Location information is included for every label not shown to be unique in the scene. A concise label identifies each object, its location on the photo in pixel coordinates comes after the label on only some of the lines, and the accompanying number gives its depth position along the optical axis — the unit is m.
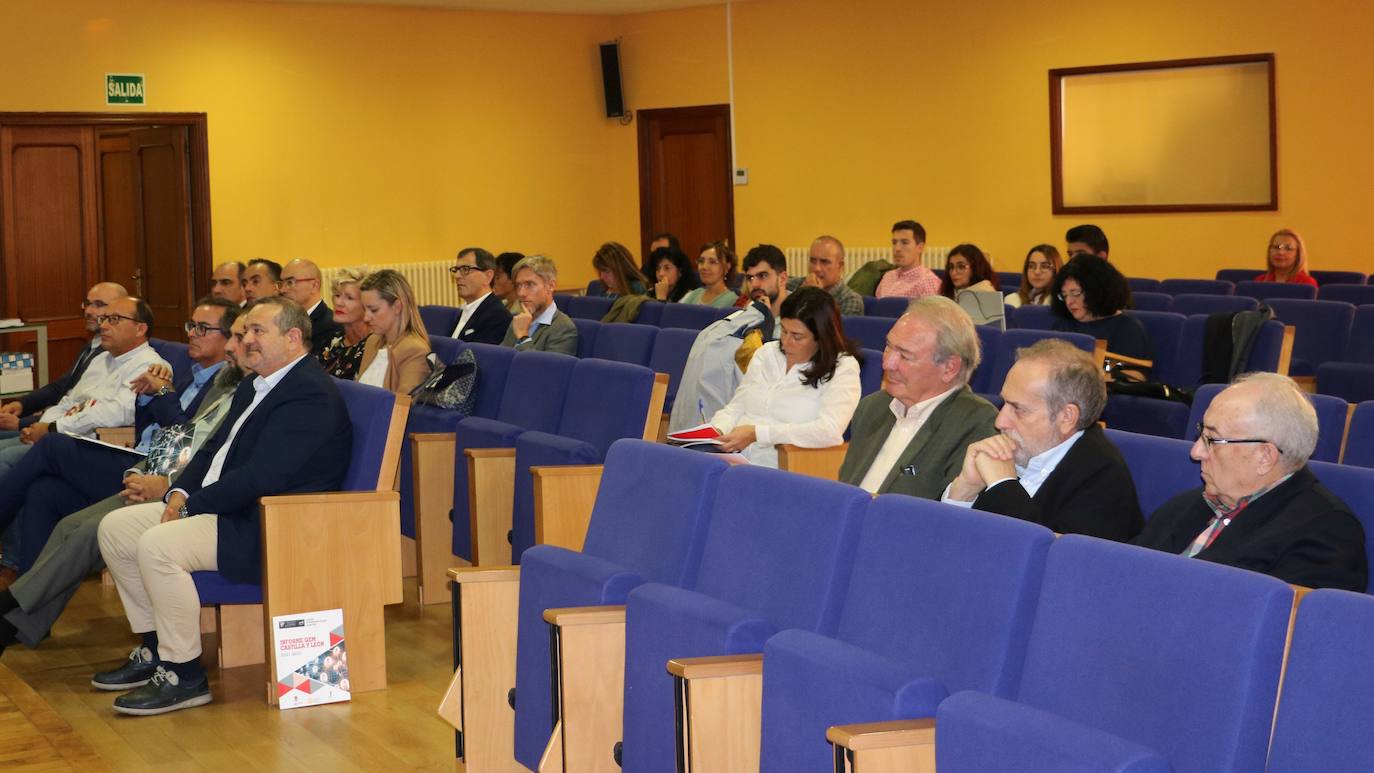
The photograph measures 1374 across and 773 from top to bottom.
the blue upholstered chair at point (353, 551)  4.60
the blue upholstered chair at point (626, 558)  3.27
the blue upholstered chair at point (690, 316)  8.09
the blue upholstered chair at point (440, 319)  8.91
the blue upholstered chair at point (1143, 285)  9.69
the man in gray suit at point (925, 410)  3.68
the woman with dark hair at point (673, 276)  10.12
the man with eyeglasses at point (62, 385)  6.63
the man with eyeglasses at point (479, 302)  7.82
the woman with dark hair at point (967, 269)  9.09
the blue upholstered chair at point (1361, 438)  3.84
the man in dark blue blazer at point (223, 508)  4.57
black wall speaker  14.69
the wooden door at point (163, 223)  12.02
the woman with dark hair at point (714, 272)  9.16
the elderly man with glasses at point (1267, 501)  2.64
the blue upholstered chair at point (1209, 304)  7.72
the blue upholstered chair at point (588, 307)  9.68
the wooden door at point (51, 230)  11.24
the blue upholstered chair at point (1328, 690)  1.98
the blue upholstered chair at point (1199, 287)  9.20
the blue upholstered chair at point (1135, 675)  2.10
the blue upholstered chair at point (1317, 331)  7.48
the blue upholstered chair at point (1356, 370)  6.64
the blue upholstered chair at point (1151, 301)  8.48
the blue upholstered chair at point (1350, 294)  8.46
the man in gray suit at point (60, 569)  4.99
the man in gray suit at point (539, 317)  7.11
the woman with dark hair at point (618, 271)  9.42
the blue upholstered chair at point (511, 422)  5.57
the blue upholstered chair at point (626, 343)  7.01
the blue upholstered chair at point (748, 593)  2.86
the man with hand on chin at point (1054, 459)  3.16
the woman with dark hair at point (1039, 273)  9.02
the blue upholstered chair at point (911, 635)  2.47
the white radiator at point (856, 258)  12.67
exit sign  11.68
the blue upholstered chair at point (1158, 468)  3.26
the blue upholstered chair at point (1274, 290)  8.75
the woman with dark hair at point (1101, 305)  6.73
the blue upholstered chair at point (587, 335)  7.41
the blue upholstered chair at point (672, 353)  6.65
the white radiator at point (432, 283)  13.55
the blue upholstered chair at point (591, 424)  5.24
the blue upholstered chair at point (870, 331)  6.93
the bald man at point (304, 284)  7.77
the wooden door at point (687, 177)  14.36
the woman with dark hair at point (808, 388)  5.09
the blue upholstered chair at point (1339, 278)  9.74
